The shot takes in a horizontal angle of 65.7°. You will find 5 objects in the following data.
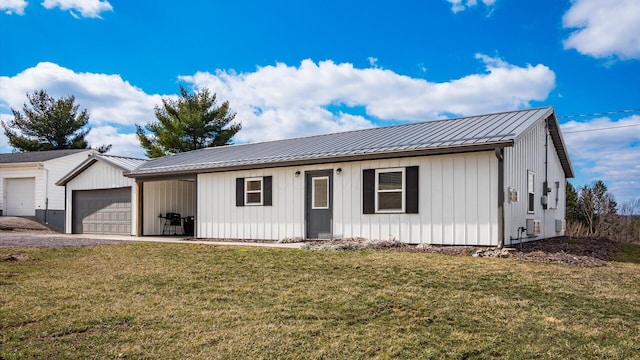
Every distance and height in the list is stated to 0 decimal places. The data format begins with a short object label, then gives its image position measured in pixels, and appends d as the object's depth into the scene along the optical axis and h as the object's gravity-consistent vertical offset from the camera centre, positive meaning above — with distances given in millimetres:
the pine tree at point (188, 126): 33625 +4951
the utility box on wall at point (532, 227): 12648 -814
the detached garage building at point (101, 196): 18922 +48
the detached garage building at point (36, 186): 24859 +590
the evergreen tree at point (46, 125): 38250 +5663
